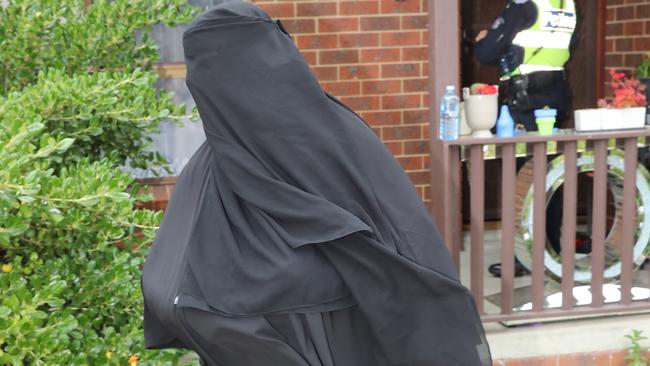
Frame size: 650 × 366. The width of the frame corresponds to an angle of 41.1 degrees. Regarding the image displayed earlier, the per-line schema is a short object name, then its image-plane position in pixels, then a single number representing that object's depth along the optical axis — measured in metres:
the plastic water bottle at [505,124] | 4.78
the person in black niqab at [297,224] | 2.32
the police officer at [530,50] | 5.25
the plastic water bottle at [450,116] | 4.68
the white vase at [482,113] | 4.72
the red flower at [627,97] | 4.90
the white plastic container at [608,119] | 4.79
